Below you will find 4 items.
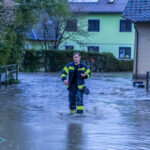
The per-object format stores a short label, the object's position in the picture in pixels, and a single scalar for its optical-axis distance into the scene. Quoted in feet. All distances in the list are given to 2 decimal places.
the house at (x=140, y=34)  87.30
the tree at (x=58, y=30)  130.41
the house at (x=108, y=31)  158.81
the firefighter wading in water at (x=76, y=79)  38.16
